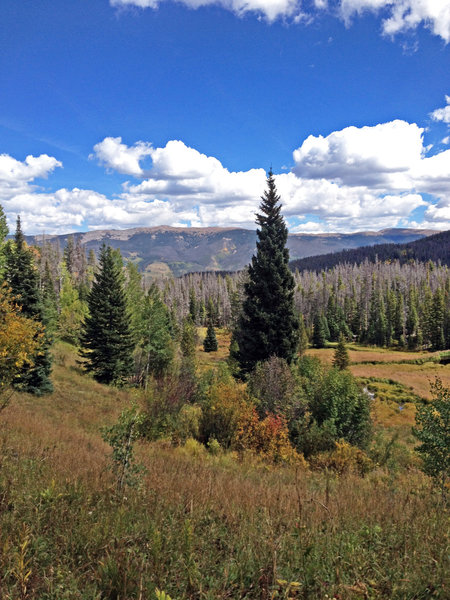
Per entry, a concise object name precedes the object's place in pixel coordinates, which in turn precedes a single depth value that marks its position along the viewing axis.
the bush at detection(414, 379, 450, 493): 8.82
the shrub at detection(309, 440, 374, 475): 11.58
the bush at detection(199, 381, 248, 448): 14.23
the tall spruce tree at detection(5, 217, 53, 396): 22.98
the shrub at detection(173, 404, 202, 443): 14.05
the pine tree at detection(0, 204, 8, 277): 31.88
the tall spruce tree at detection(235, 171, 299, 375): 22.92
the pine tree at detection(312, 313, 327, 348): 85.88
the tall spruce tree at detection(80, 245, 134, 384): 32.56
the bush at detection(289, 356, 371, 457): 15.94
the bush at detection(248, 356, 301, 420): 17.39
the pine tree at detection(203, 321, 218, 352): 75.75
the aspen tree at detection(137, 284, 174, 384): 37.72
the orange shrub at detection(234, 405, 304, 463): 13.03
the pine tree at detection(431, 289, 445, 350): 78.03
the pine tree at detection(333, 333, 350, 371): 49.69
